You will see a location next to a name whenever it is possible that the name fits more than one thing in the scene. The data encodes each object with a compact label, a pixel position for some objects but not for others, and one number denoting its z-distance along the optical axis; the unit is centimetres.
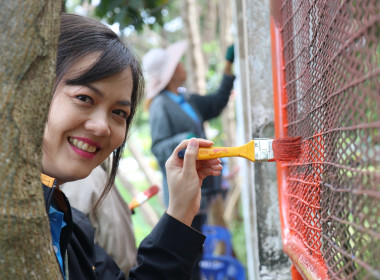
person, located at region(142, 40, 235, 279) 359
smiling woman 128
